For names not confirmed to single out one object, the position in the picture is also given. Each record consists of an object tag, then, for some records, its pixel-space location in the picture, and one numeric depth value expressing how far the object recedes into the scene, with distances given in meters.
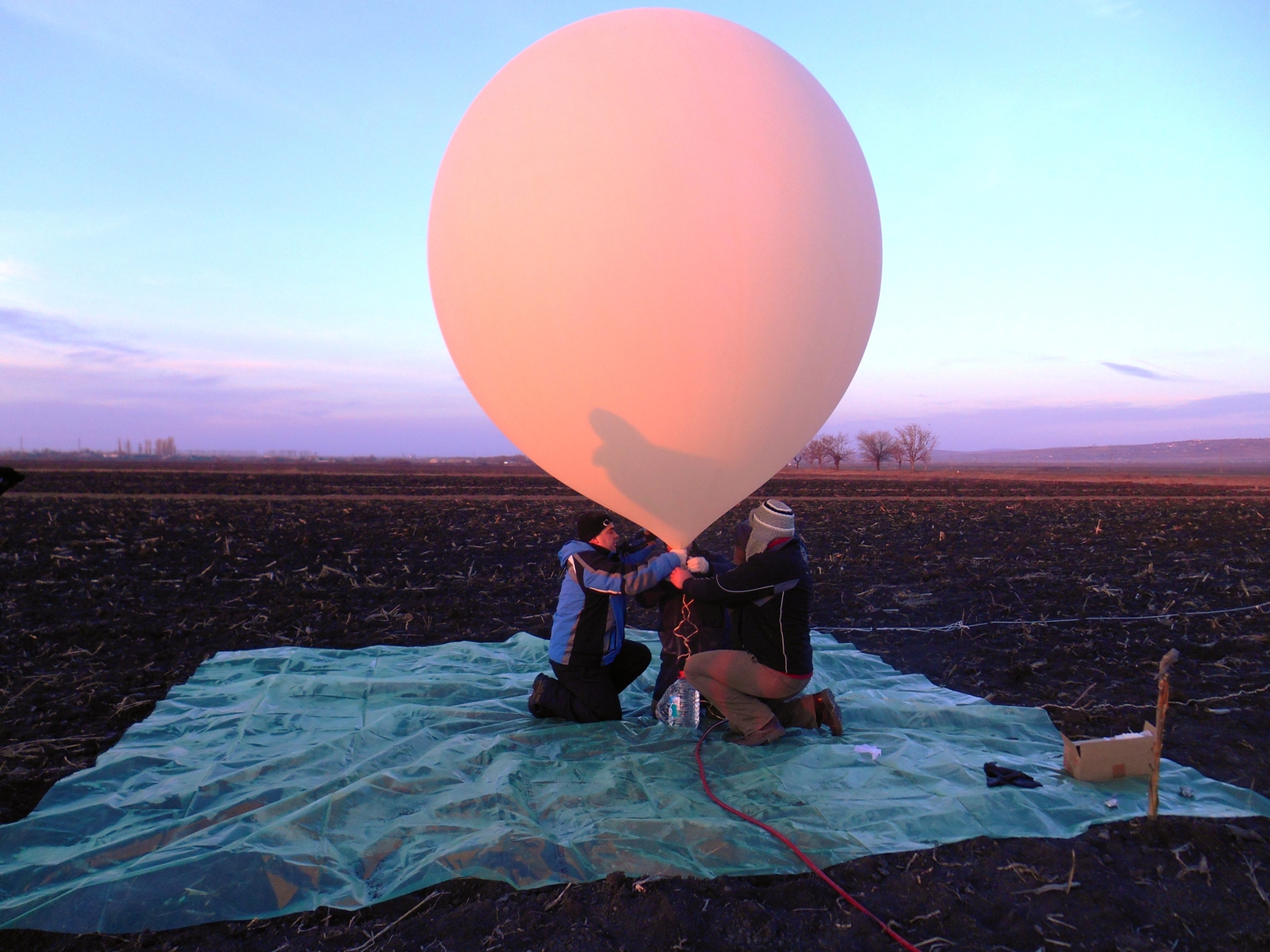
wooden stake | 3.04
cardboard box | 3.72
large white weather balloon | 3.56
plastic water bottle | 4.67
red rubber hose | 2.59
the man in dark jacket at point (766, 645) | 4.20
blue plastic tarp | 2.89
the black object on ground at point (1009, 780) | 3.70
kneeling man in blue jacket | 4.47
